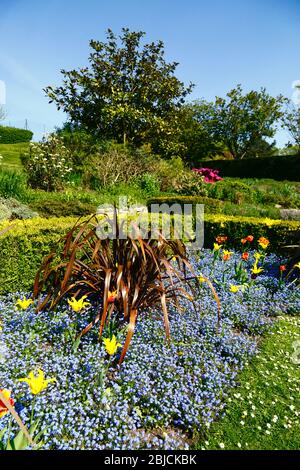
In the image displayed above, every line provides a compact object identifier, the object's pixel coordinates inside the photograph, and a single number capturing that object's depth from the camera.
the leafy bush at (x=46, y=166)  11.31
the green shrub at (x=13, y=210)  6.61
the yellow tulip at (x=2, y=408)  1.67
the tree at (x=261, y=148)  33.66
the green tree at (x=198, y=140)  29.02
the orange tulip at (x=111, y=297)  2.90
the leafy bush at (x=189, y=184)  13.00
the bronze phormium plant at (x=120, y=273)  3.15
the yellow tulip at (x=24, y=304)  2.79
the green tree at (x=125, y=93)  15.71
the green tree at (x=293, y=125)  33.00
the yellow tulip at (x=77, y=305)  2.77
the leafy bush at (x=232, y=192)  12.50
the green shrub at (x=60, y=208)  7.85
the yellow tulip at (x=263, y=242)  4.99
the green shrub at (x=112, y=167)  13.15
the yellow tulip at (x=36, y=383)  1.88
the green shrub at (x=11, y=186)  8.80
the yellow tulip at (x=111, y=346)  2.33
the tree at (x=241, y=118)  30.92
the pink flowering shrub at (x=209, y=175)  14.54
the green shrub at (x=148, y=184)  13.36
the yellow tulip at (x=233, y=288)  3.80
